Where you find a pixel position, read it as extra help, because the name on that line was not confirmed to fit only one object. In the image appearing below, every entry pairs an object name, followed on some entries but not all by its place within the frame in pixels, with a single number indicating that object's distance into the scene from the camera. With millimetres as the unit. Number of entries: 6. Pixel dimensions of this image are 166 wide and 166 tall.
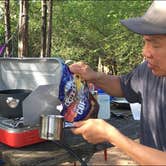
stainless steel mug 1474
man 1103
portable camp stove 1614
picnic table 1504
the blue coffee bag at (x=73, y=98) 1640
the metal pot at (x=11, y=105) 1748
